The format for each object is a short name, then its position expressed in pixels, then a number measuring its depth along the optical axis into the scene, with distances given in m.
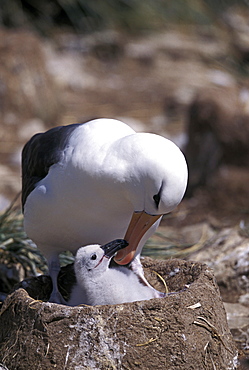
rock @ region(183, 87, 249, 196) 16.59
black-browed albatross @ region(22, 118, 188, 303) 8.47
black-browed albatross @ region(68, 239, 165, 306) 8.99
